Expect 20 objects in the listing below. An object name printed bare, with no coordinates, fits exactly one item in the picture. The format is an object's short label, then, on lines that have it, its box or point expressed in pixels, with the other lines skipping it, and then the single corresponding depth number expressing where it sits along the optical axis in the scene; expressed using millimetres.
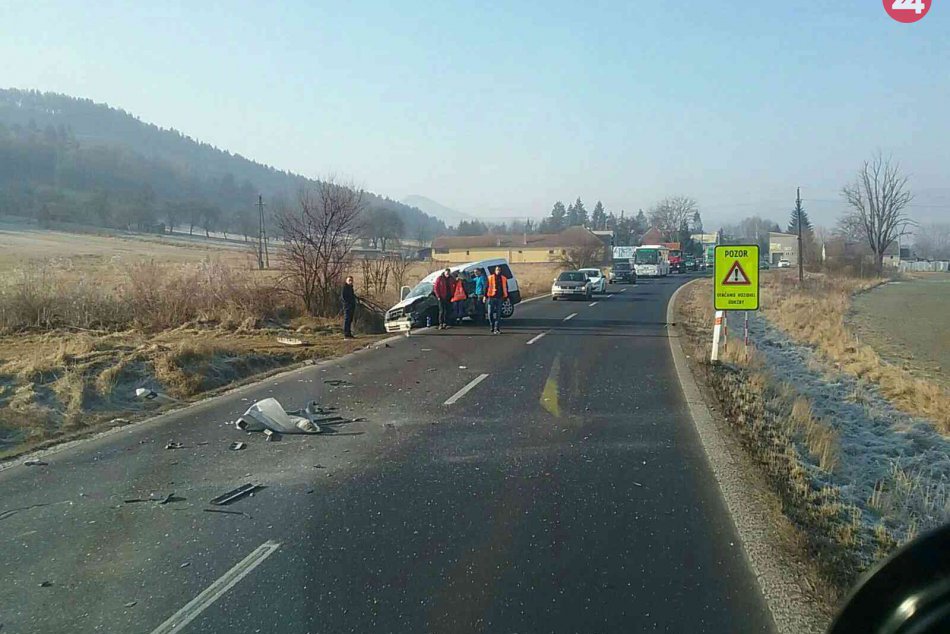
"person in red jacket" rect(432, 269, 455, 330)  20969
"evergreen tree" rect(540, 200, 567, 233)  168425
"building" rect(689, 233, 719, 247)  115269
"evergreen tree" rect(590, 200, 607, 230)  176625
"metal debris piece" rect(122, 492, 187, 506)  6266
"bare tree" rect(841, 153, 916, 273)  82938
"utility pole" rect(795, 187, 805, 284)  51281
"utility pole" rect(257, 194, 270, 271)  26719
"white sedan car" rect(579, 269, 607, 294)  38644
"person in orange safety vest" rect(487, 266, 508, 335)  19484
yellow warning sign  14281
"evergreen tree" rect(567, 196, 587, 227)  181250
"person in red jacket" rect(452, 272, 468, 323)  21594
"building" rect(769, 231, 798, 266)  109794
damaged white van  20394
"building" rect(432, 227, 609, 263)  101738
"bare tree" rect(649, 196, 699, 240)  138900
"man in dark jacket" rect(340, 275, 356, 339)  19239
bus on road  67938
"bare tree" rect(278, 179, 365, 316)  23203
